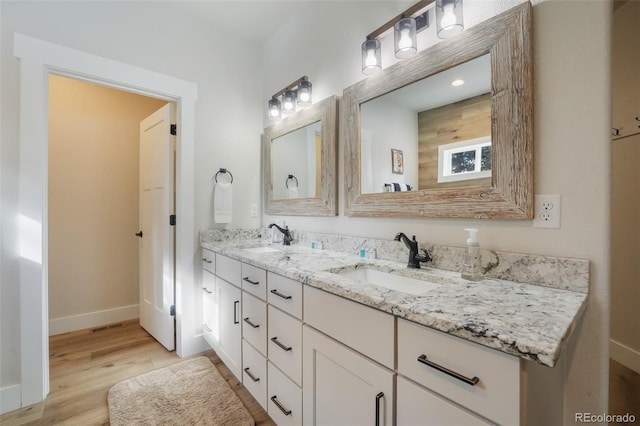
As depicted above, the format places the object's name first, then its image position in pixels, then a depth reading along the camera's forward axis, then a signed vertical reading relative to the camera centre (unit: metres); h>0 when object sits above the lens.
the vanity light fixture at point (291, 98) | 2.00 +0.89
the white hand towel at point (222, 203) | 2.31 +0.07
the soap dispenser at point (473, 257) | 1.08 -0.18
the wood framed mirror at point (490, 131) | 1.02 +0.33
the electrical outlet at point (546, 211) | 0.98 +0.00
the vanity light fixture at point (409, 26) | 1.30 +0.89
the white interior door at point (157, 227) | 2.23 -0.14
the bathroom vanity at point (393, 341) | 0.63 -0.39
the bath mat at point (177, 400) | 1.50 -1.13
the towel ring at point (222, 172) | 2.37 +0.35
